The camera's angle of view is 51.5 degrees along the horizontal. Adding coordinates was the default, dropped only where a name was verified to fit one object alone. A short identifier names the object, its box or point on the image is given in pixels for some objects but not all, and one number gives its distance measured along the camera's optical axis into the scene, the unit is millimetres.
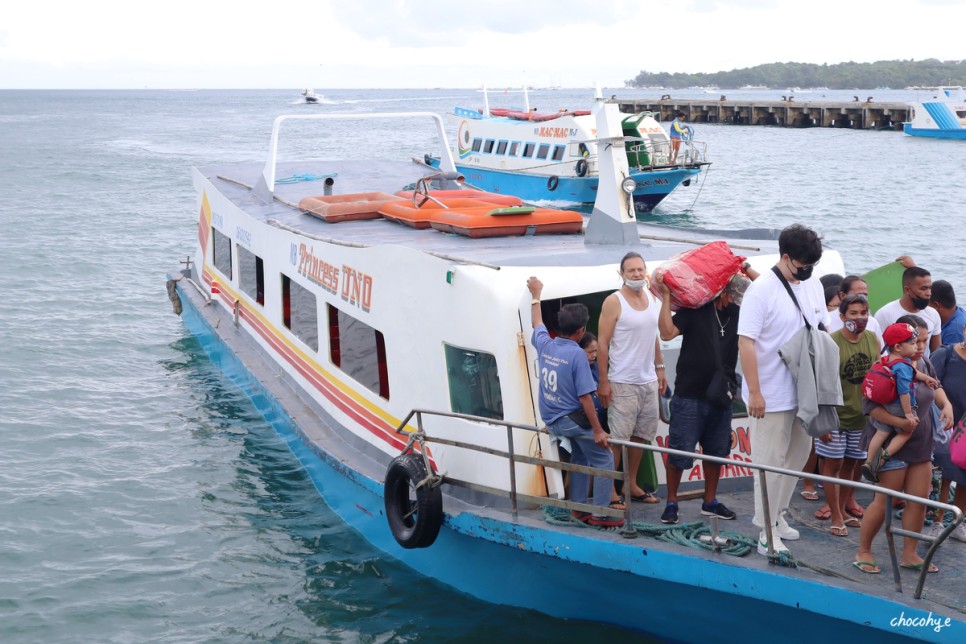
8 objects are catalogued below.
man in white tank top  6031
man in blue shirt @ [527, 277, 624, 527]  6004
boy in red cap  5379
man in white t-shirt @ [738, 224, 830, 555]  5422
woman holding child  5379
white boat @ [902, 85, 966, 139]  60938
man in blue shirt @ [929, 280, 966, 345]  7312
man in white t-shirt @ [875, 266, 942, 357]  6868
